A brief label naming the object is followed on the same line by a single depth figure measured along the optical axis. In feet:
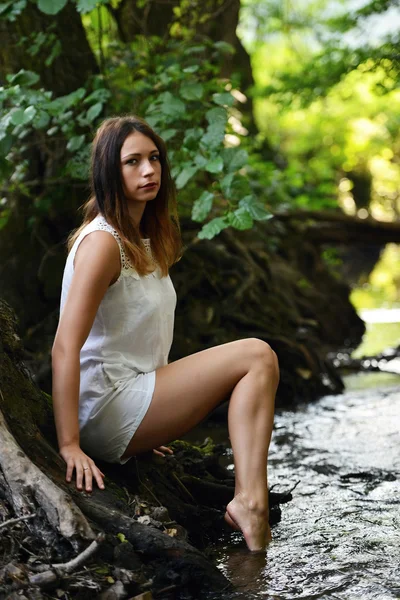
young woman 19.06
